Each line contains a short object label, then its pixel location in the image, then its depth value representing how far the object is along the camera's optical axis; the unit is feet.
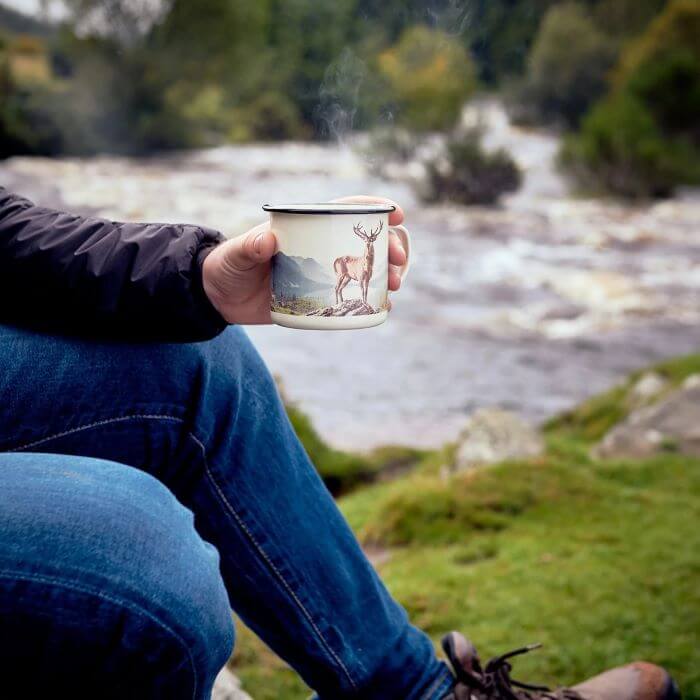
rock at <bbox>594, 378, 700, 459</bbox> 6.50
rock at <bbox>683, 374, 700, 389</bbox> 7.25
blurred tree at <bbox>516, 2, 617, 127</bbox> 47.32
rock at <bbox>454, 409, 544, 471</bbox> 6.46
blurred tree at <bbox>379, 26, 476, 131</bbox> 40.70
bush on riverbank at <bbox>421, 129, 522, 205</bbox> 34.91
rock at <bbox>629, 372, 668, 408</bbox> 8.29
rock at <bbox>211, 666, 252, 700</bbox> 3.09
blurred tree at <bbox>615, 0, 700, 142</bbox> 39.09
